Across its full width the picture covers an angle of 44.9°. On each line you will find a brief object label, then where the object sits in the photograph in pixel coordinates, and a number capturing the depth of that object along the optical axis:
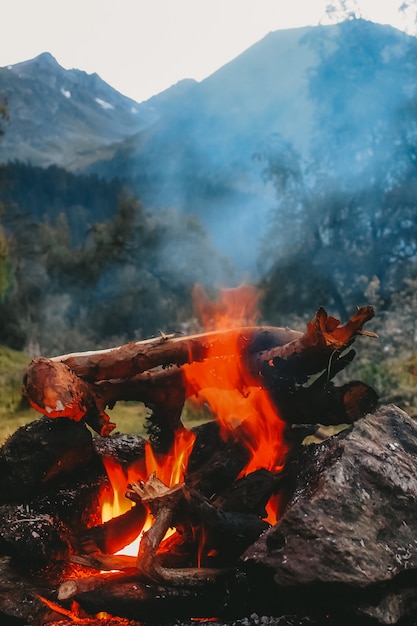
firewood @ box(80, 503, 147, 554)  2.91
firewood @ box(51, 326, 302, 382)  3.54
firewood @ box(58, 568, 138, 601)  2.46
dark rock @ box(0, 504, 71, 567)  2.84
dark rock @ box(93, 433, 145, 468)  3.82
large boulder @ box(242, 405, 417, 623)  2.10
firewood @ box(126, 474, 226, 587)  2.46
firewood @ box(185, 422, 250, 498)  3.25
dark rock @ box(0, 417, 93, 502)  3.15
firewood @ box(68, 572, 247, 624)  2.39
